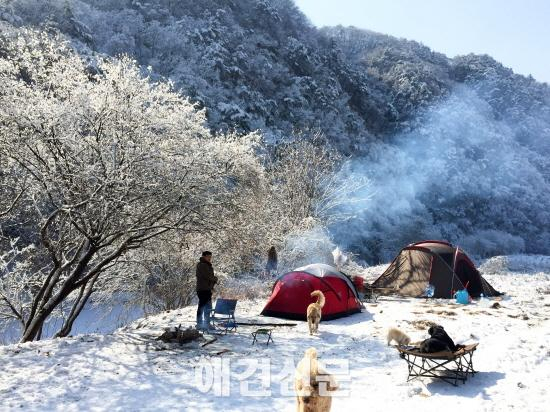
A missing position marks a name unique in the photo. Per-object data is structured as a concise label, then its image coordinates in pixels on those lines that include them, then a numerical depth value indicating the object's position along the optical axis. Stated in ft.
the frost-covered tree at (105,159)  25.98
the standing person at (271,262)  58.75
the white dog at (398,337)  24.81
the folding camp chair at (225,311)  29.53
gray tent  43.73
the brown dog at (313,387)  12.34
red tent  34.68
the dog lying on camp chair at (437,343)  20.52
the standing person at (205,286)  29.19
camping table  26.58
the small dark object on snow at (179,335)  26.48
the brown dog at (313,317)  29.50
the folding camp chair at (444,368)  20.25
